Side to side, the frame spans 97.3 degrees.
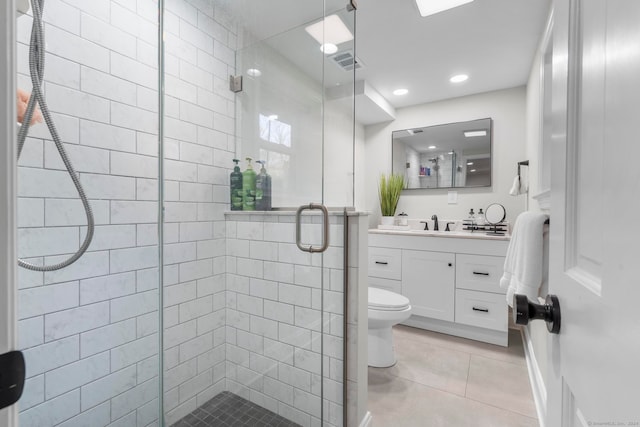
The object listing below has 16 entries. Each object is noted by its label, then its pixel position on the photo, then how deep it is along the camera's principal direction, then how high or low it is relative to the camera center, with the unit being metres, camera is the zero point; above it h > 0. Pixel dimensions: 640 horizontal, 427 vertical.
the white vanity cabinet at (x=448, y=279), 2.29 -0.59
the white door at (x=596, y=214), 0.29 +0.00
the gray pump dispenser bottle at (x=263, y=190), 1.68 +0.13
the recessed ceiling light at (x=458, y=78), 2.58 +1.26
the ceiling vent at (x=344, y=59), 1.89 +1.04
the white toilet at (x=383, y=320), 1.85 -0.71
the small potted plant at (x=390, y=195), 3.29 +0.21
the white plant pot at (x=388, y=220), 3.24 -0.09
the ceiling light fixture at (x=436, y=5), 1.68 +1.26
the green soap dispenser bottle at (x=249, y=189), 1.70 +0.13
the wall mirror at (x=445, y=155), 2.93 +0.65
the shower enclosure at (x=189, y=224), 1.08 -0.07
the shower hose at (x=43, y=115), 0.70 +0.26
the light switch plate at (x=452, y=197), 3.07 +0.18
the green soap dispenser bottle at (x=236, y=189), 1.73 +0.13
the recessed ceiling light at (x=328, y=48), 1.88 +1.10
